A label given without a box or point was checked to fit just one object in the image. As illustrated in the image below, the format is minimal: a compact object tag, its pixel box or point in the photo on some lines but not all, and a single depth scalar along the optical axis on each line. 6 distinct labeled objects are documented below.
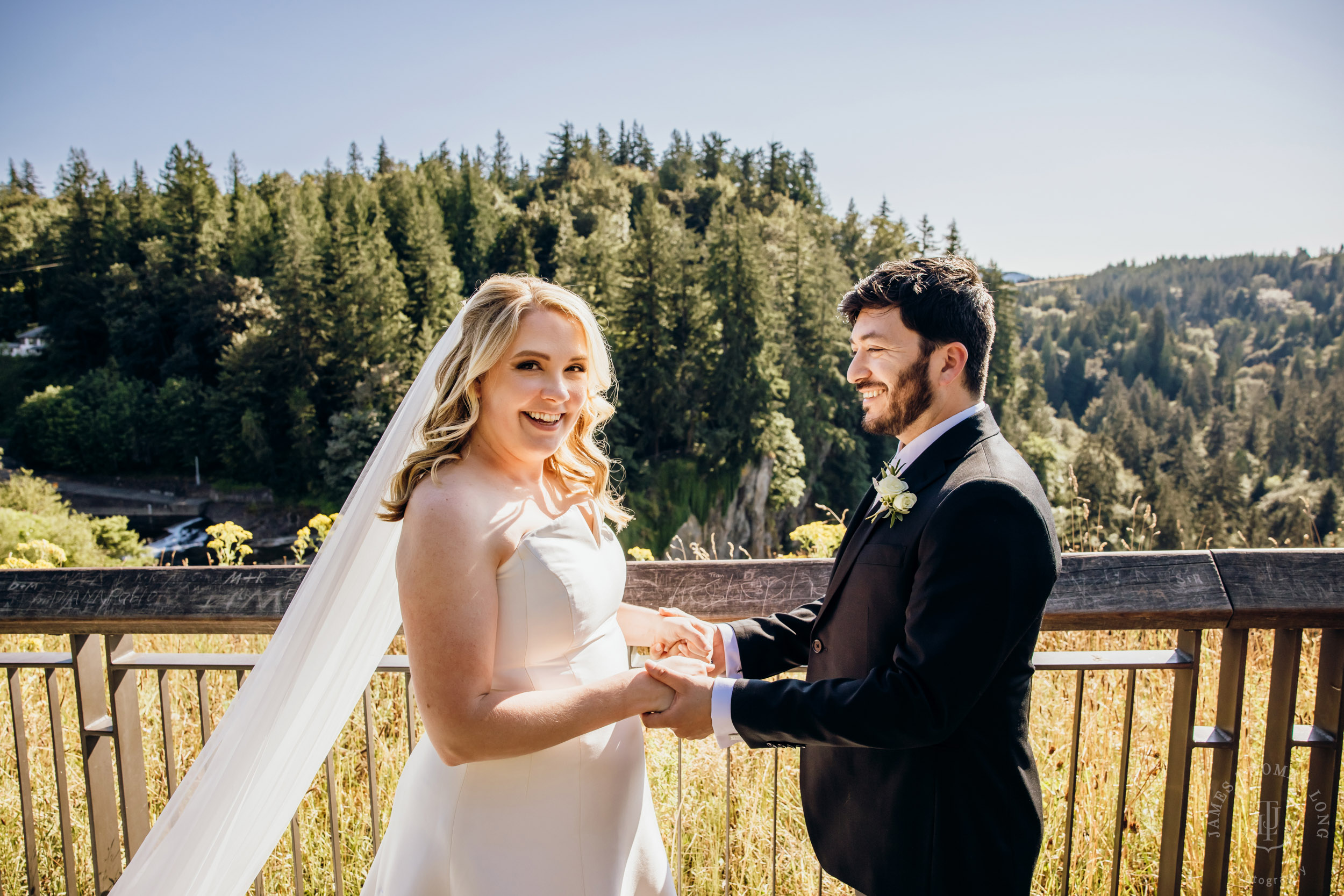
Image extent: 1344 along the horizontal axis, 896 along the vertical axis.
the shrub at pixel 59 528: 18.77
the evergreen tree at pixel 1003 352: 47.28
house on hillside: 59.66
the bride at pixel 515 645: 1.61
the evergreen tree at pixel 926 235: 47.22
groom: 1.54
